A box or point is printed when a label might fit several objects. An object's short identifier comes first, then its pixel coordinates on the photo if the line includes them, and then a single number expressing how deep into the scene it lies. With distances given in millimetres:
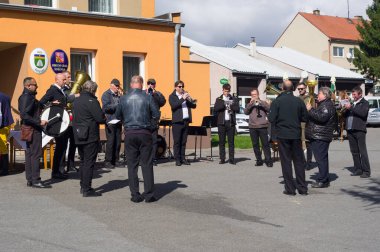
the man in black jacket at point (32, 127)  11430
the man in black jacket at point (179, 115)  15336
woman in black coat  11664
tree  53656
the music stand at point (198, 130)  16375
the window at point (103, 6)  19934
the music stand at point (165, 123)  16172
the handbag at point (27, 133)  11414
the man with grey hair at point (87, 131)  10516
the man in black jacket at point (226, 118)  15773
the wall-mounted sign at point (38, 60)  17141
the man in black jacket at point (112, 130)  14578
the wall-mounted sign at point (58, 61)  17234
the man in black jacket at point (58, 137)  12594
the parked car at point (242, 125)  32656
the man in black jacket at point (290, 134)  10930
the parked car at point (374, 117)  40997
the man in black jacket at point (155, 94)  14383
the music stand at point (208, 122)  16375
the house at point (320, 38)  69294
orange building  17219
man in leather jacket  10094
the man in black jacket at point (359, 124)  13297
